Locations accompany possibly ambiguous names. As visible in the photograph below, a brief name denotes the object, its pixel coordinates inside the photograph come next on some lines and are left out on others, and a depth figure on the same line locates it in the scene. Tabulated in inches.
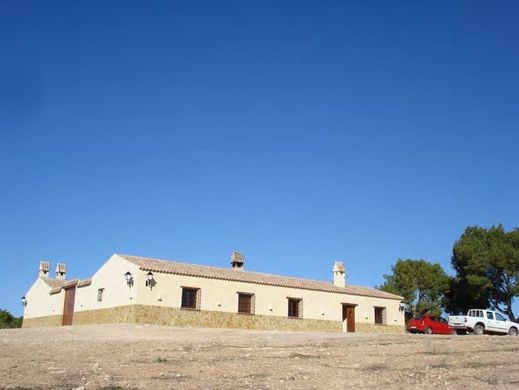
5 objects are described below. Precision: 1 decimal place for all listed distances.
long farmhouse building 1229.1
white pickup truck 1311.5
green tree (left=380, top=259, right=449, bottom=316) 2242.0
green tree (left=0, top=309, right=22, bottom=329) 2104.2
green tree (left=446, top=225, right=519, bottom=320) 1959.9
